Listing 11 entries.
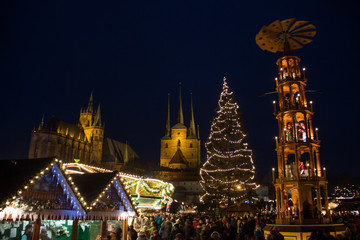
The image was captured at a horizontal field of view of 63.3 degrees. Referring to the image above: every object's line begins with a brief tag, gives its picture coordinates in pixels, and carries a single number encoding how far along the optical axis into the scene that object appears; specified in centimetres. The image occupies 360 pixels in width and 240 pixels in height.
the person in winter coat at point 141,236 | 768
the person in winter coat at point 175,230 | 1045
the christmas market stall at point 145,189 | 1494
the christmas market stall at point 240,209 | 2267
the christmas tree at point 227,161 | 2558
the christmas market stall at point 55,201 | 784
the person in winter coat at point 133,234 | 1083
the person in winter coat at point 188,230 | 1183
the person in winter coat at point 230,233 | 1047
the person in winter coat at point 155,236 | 899
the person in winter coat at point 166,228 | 1276
